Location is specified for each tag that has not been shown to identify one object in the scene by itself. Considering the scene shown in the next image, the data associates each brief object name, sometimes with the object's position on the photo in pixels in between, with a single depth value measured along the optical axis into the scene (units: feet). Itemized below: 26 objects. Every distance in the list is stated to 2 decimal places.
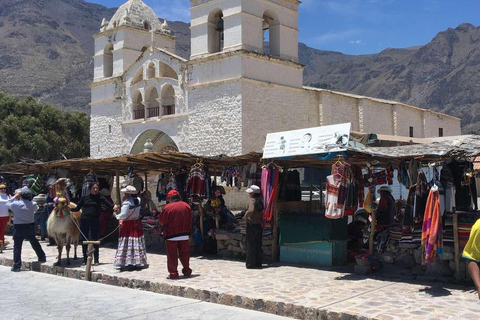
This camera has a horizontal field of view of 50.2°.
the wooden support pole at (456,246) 24.40
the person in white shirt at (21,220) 31.55
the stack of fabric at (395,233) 27.37
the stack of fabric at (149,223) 39.99
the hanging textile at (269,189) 31.09
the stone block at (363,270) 27.24
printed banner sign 27.48
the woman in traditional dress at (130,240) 30.32
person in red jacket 27.40
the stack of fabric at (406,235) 26.56
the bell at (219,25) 75.50
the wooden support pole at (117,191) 43.24
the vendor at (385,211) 29.66
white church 72.28
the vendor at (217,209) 36.68
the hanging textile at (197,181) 35.29
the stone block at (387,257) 27.73
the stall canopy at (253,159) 25.14
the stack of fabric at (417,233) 26.11
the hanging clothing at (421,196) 25.41
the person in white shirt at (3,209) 38.11
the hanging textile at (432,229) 23.30
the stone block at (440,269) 25.25
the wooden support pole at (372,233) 27.89
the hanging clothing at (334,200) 26.71
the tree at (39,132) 108.58
